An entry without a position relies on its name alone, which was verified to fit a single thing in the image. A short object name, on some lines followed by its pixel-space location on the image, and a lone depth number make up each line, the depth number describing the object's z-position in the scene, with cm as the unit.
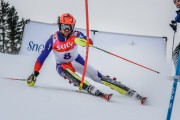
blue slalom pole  435
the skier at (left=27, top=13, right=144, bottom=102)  928
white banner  1609
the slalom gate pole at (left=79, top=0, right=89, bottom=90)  824
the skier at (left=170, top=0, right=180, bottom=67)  701
